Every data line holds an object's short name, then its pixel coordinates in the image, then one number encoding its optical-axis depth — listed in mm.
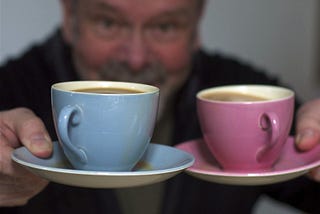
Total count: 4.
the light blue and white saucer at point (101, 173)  563
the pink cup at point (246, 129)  647
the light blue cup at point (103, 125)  584
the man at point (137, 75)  966
